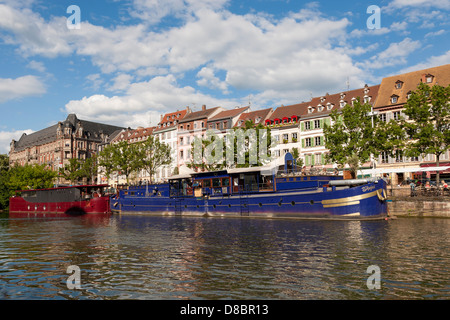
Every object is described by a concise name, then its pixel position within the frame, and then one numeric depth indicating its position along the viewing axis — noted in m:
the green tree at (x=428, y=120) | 41.91
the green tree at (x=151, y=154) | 75.75
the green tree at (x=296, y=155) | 64.66
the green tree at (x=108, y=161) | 80.25
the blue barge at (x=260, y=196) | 33.69
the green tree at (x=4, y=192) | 85.94
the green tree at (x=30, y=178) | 88.25
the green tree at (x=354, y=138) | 46.44
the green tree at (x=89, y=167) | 99.19
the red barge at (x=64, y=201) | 61.75
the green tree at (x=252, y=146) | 55.50
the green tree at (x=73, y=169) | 98.88
